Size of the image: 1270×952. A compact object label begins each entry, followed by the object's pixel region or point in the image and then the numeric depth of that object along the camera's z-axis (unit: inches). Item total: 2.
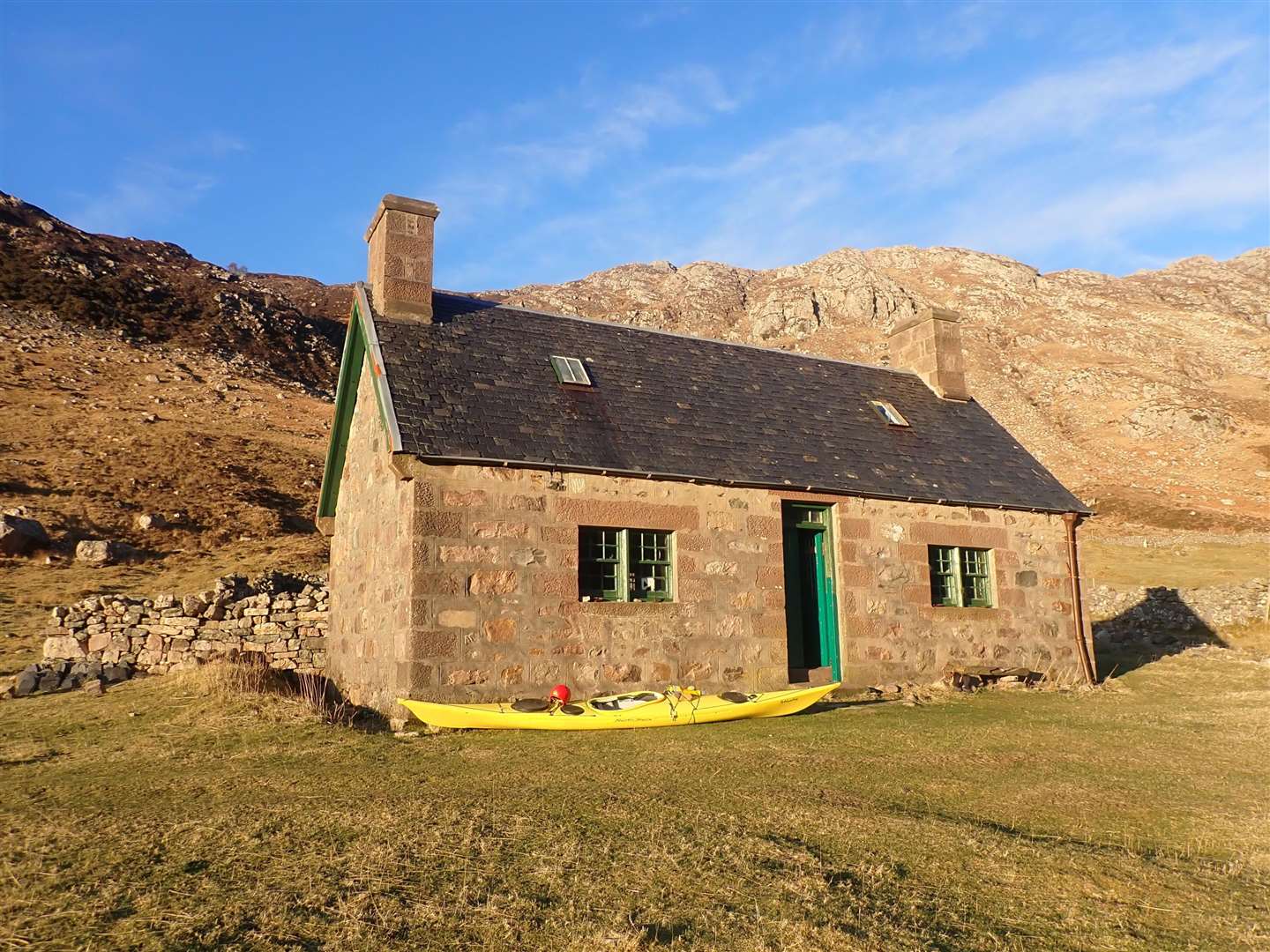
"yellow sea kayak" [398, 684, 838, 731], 409.1
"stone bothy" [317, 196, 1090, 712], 465.4
